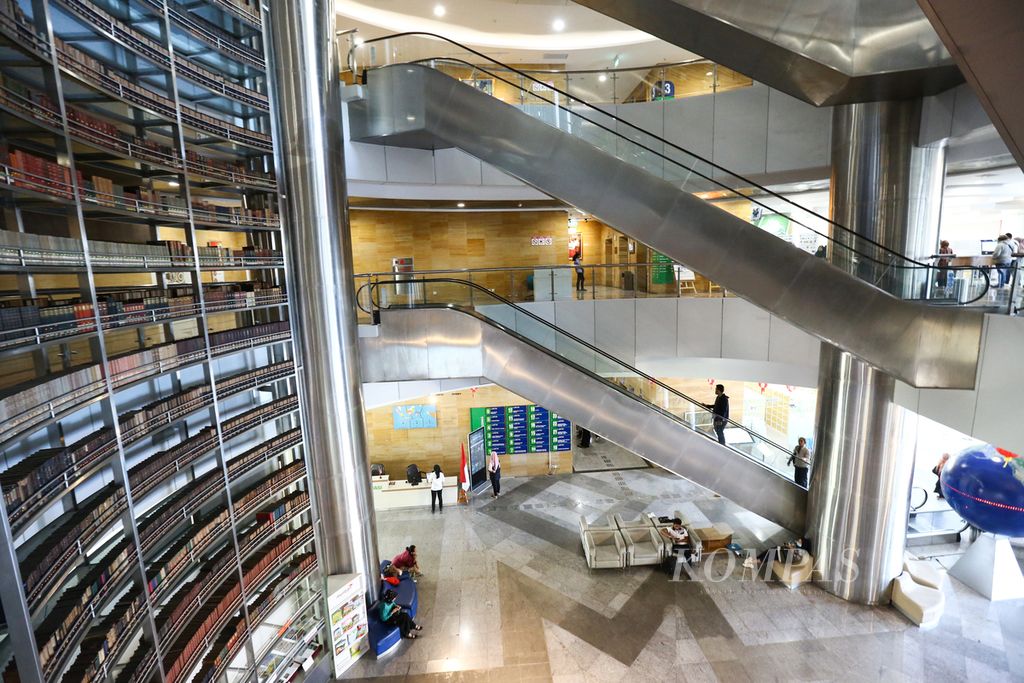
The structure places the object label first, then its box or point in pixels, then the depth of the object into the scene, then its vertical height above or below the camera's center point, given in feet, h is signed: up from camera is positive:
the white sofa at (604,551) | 29.22 -16.81
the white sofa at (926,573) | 26.32 -16.93
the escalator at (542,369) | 28.48 -5.78
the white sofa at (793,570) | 27.78 -17.25
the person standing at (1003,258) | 18.30 -0.42
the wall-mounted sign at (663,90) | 32.37 +10.81
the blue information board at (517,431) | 45.06 -14.56
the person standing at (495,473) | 39.58 -16.03
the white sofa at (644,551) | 29.43 -16.82
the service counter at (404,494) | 38.19 -17.23
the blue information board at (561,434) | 44.59 -14.94
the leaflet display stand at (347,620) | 22.50 -15.75
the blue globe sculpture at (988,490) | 21.57 -10.54
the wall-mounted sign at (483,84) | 26.84 +9.85
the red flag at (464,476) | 38.70 -15.86
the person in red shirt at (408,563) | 28.50 -16.35
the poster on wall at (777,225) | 23.58 +1.46
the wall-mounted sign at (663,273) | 35.04 -0.87
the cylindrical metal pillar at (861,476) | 25.44 -11.58
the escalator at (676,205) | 20.38 +2.56
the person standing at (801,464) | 30.30 -12.38
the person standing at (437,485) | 36.47 -15.43
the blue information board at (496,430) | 45.14 -14.44
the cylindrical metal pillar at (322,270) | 21.15 +0.15
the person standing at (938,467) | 30.55 -14.13
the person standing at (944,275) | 20.73 -1.04
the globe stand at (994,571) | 25.94 -16.70
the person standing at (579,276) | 34.83 -0.86
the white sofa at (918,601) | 24.44 -17.07
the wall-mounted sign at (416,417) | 44.70 -12.94
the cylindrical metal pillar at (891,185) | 23.35 +3.09
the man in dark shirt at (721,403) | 34.18 -9.78
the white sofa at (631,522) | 31.76 -16.49
